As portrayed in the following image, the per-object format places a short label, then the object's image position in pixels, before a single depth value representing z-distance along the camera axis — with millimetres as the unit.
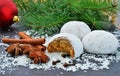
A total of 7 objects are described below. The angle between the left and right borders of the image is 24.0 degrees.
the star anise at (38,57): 319
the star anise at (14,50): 337
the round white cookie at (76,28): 366
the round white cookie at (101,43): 337
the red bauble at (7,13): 426
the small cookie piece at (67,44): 330
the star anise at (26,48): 336
